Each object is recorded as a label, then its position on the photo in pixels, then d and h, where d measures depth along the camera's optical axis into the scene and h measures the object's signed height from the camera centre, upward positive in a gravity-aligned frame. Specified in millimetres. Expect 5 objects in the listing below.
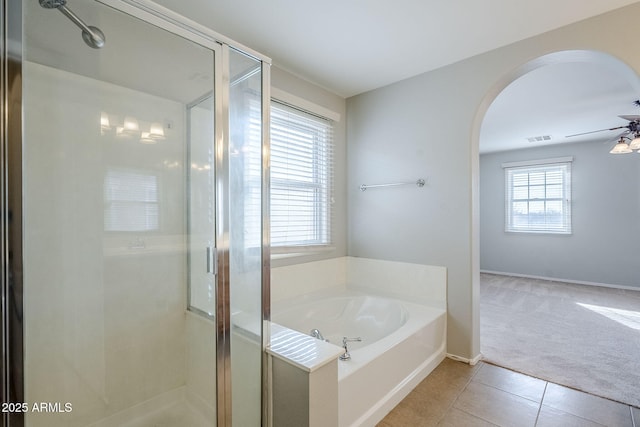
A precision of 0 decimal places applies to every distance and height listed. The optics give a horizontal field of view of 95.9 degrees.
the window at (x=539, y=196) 4992 +280
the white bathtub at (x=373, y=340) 1538 -905
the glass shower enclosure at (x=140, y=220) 1290 -40
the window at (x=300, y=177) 2404 +313
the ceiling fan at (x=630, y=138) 2536 +751
